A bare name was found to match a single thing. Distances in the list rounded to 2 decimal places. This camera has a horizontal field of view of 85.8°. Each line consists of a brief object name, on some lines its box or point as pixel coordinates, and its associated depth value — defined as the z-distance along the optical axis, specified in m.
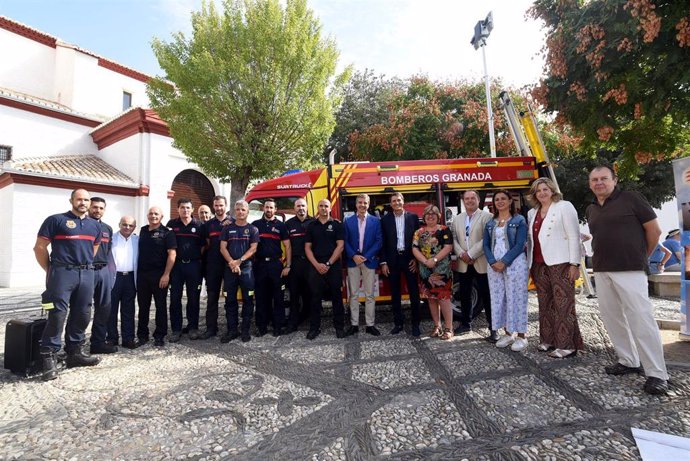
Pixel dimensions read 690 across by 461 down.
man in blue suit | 5.25
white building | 12.05
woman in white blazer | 4.04
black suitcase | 3.97
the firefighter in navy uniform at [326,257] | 5.21
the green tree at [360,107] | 14.93
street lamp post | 10.27
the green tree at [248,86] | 8.48
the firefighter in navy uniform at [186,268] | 5.32
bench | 8.27
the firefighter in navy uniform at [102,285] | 4.49
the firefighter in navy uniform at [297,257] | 5.36
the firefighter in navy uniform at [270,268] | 5.34
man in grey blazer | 5.03
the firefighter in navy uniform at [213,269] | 5.41
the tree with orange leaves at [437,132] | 12.13
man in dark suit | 5.20
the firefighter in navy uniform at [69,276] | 4.00
